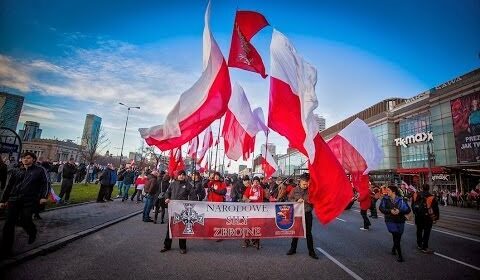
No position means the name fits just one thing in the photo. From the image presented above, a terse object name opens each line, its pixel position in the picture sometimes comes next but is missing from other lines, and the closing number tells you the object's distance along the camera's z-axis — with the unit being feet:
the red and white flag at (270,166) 47.07
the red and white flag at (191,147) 48.56
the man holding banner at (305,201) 22.22
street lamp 121.27
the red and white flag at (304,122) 19.75
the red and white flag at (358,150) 37.32
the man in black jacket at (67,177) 41.55
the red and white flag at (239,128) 32.04
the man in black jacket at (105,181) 50.72
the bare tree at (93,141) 115.84
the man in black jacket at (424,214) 25.89
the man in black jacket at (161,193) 37.09
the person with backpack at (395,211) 23.21
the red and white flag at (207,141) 47.28
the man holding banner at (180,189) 24.34
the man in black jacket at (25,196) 17.63
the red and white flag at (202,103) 20.48
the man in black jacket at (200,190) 34.71
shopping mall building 118.42
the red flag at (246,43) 24.16
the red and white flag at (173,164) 36.70
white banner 21.74
